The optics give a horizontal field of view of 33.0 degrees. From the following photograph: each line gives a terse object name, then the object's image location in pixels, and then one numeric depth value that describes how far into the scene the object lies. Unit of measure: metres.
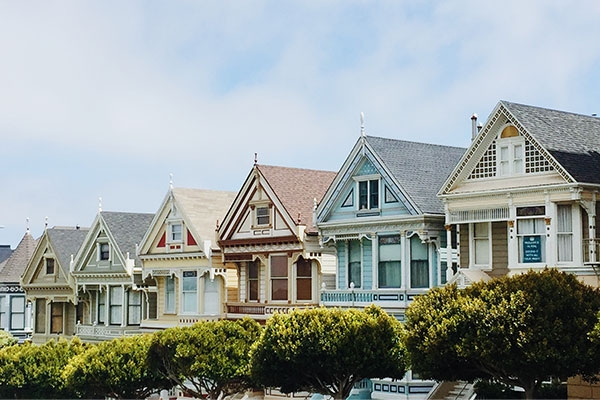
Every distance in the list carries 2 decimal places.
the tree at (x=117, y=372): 46.12
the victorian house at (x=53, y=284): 61.75
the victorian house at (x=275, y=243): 46.31
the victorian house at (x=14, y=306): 67.94
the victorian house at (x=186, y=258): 50.69
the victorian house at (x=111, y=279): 56.75
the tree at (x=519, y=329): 30.84
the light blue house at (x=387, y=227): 40.78
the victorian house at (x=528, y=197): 34.69
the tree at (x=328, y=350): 36.31
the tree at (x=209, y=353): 41.62
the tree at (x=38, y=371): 51.59
